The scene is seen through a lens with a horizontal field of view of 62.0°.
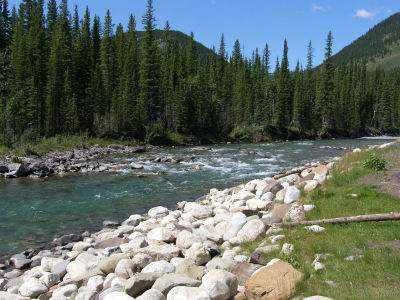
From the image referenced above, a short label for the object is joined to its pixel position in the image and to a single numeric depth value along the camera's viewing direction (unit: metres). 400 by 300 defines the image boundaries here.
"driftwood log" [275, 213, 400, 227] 6.76
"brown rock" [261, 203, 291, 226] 8.04
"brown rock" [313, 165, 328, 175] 11.72
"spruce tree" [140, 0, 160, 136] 51.44
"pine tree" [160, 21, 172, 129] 55.47
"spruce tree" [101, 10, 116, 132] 54.06
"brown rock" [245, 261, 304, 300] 4.57
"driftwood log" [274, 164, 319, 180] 15.16
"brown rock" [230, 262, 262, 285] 5.52
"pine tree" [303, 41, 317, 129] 75.06
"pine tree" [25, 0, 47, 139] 39.16
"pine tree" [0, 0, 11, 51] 54.00
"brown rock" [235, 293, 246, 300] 5.00
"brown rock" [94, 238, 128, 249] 9.13
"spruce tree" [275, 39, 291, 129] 70.12
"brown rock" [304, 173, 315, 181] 11.98
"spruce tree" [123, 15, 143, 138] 47.12
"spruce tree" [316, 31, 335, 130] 75.11
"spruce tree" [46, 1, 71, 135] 43.91
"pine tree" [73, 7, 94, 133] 45.42
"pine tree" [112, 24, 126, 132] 46.69
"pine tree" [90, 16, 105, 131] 47.13
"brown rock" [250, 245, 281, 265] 5.92
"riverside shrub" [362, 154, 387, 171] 10.52
